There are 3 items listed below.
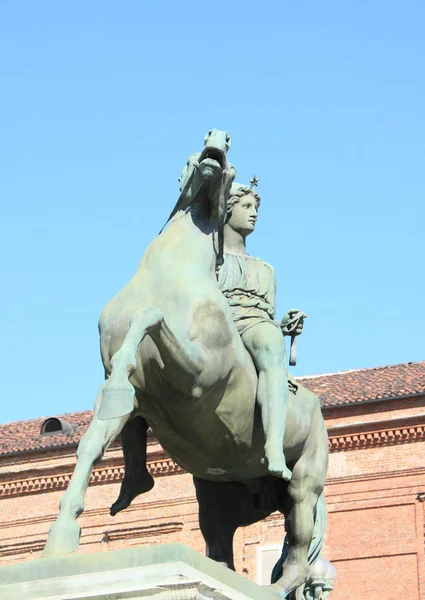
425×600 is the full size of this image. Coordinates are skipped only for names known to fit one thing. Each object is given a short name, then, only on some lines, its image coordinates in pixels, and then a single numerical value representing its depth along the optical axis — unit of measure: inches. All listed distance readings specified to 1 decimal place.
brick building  1466.1
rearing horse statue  437.7
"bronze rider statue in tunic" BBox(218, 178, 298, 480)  479.4
